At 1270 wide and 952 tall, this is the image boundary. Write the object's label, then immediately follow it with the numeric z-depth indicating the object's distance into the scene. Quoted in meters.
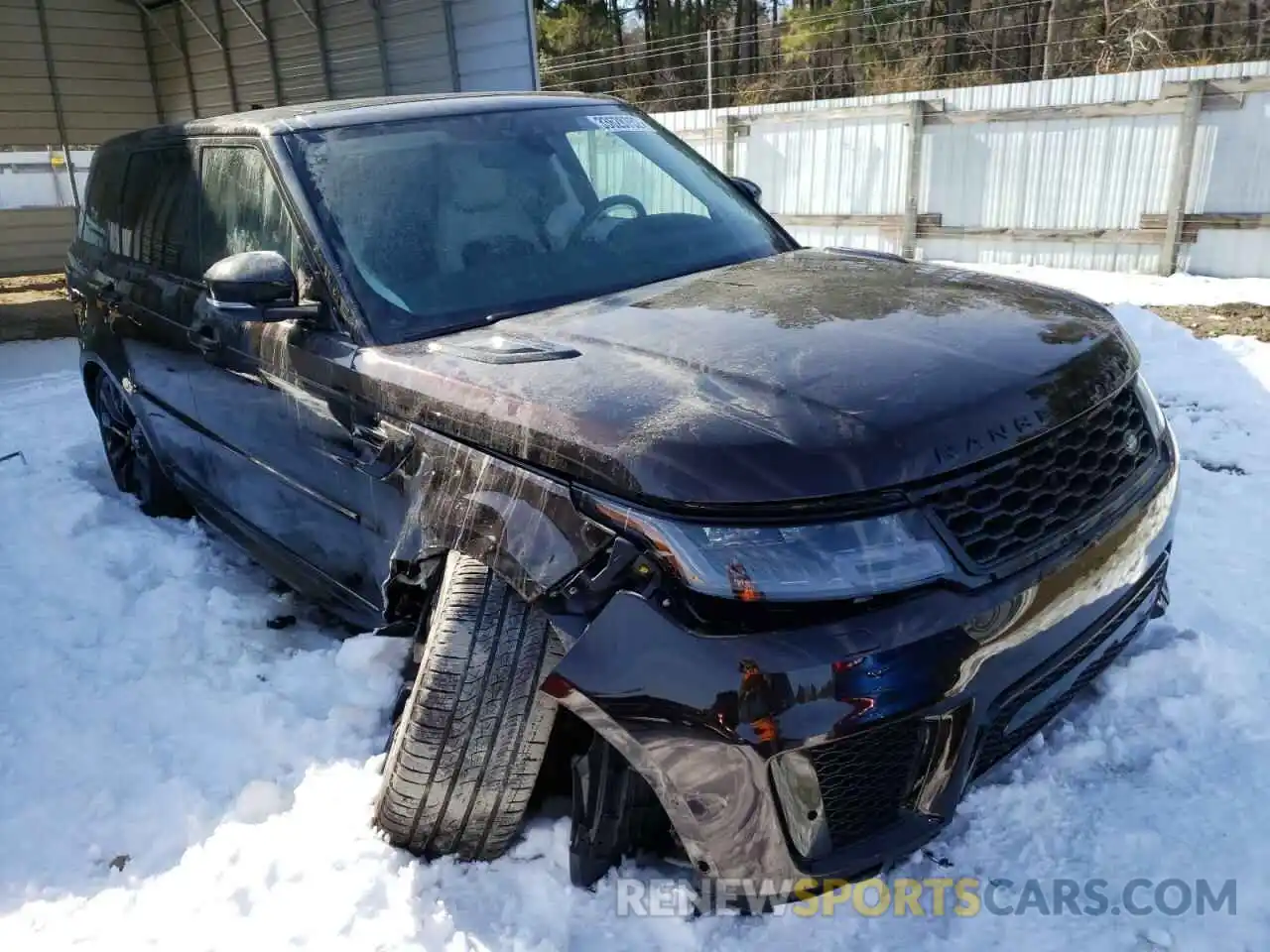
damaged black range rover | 1.81
